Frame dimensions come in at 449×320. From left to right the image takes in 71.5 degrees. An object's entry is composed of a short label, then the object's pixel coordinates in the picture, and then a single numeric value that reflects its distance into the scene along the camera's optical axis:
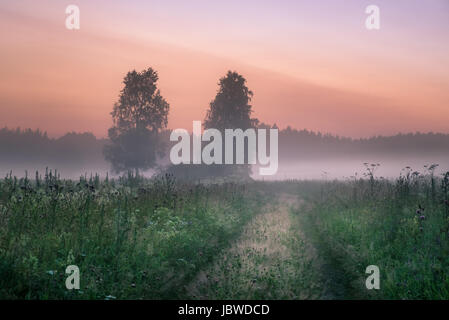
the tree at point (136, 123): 36.66
